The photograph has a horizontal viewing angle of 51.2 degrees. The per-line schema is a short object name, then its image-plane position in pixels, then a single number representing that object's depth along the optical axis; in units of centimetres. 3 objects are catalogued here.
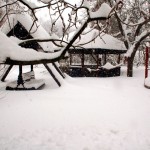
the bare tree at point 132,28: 1096
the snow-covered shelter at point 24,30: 800
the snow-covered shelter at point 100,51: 1213
